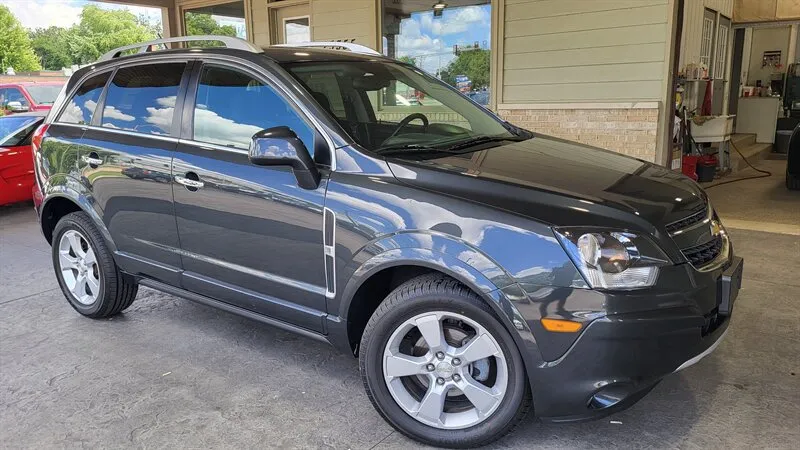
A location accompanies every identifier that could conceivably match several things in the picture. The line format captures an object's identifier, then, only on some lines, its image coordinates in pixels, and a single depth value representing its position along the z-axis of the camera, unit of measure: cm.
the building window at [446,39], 770
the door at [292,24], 961
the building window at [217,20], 1048
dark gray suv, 227
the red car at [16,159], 790
